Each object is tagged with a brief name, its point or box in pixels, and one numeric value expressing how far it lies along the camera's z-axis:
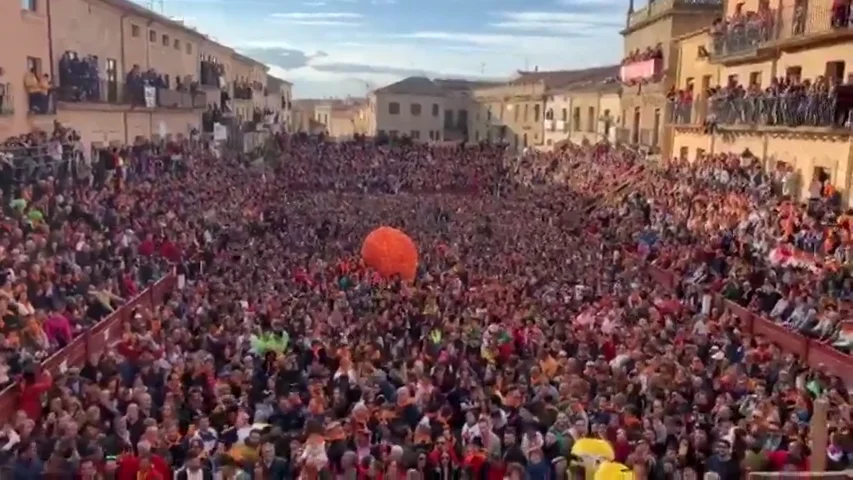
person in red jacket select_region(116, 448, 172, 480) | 9.11
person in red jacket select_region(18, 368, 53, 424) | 11.30
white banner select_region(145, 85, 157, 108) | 34.12
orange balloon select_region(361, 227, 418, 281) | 21.66
